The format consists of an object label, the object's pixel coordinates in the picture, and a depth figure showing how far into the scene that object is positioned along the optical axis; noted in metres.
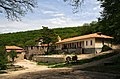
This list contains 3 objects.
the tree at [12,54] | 26.75
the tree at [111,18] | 12.41
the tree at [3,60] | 16.75
